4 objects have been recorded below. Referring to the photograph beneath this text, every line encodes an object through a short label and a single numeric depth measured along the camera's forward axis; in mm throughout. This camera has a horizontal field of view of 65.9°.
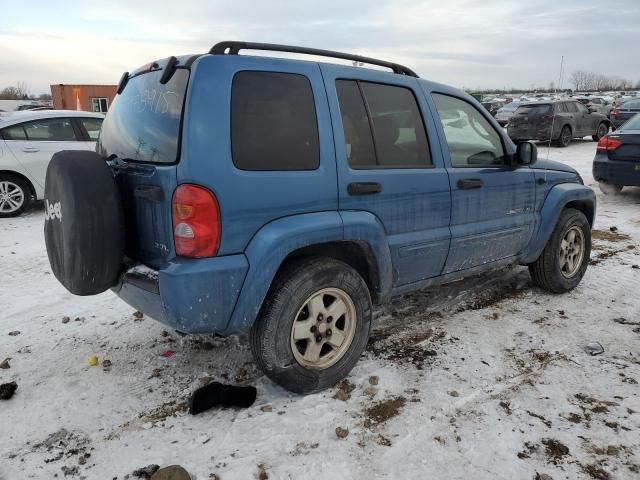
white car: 7629
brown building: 29375
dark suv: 16016
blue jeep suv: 2438
